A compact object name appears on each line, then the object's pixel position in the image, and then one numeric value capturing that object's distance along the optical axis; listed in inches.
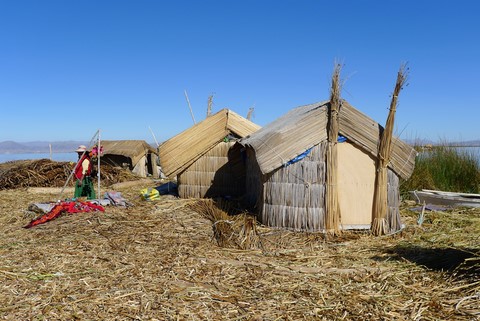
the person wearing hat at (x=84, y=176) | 372.2
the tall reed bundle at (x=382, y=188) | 266.8
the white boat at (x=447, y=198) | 345.7
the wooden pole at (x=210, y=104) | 613.7
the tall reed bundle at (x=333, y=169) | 263.0
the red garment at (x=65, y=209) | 299.5
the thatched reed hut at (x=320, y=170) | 267.0
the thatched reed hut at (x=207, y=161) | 396.2
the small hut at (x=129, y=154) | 631.8
